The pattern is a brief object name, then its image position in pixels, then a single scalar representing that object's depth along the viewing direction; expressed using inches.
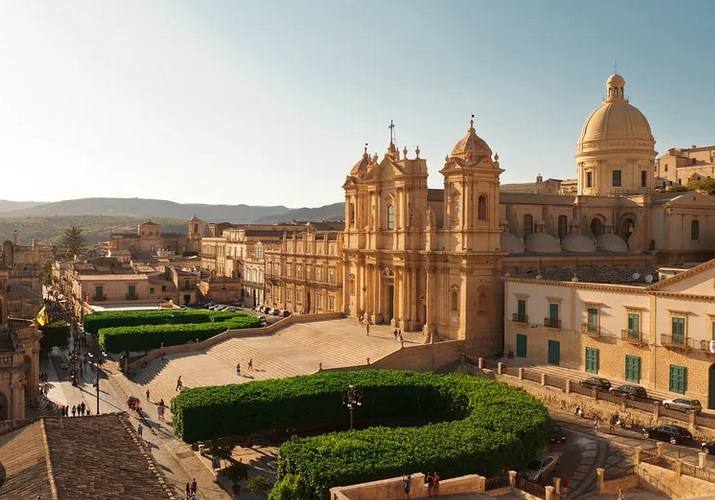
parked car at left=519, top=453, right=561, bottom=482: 1063.0
